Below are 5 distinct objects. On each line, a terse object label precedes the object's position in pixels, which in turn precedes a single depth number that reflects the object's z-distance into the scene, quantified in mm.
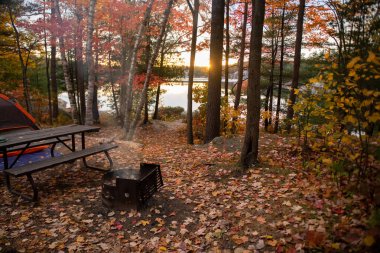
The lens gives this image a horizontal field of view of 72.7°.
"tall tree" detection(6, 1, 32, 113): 14680
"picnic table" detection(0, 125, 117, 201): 5094
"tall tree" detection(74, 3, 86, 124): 14820
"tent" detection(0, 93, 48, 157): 8234
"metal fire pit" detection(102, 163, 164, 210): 4648
